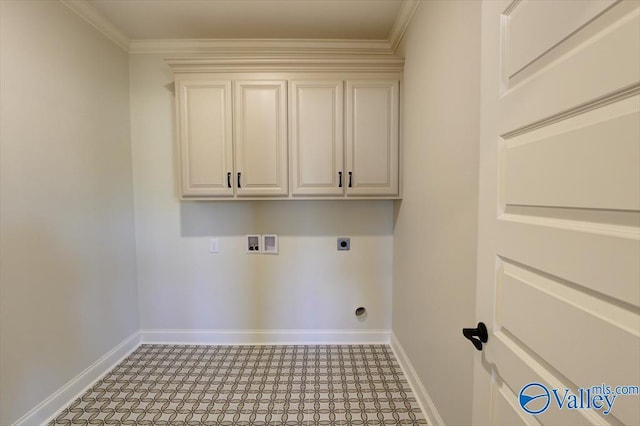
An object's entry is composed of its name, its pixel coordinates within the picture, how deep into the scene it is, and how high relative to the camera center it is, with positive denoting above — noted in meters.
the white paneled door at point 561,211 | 0.45 -0.02
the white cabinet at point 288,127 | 2.11 +0.58
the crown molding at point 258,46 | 2.34 +1.33
